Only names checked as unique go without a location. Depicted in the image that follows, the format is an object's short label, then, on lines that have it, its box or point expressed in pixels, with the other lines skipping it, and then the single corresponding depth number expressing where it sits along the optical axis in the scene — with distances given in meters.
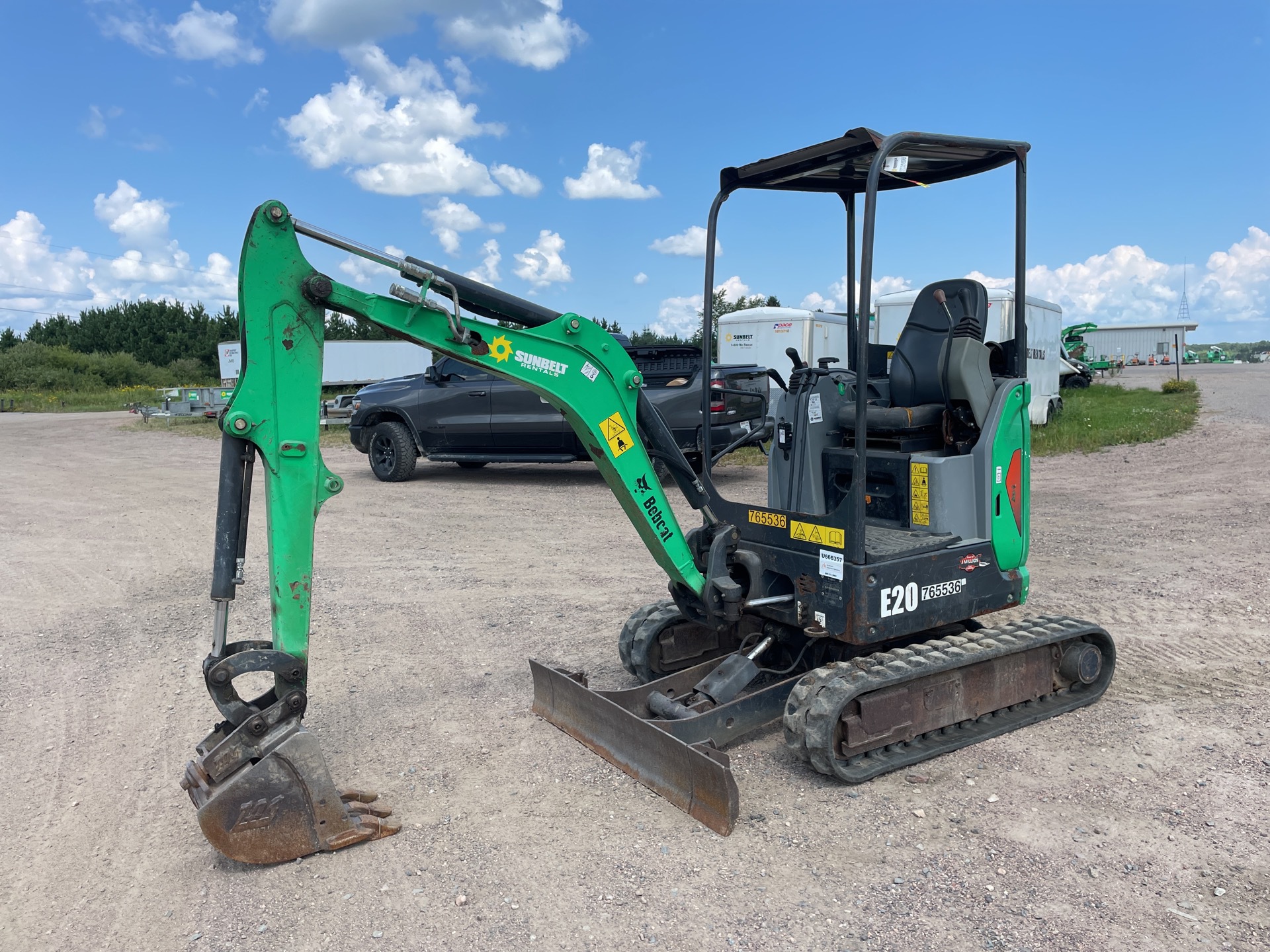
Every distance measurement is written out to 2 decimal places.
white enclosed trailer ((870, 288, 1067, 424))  17.36
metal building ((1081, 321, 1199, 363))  62.09
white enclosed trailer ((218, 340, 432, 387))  30.64
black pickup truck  12.22
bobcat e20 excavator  3.48
